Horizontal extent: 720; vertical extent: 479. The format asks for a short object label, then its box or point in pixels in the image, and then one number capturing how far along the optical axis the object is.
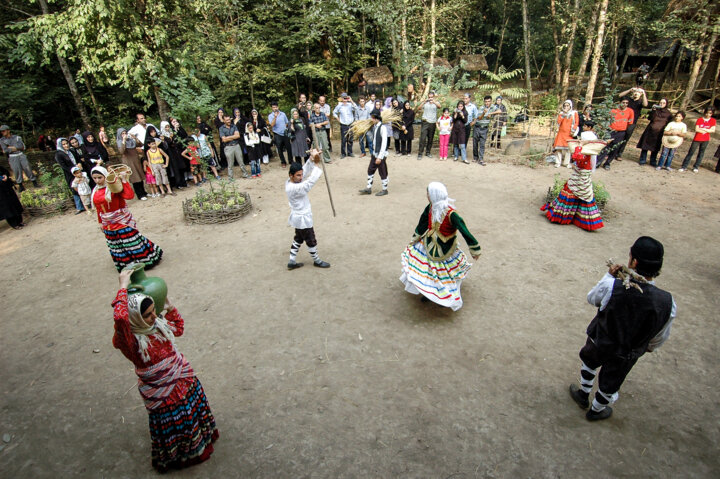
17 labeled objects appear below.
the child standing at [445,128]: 11.18
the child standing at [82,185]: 8.29
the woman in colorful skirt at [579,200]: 6.45
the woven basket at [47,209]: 8.87
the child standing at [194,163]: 9.13
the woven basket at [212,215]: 7.63
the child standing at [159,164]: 8.90
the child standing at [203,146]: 9.77
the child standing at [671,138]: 9.30
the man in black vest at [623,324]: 2.63
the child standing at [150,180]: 9.28
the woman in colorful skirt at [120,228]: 5.44
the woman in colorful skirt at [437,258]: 4.23
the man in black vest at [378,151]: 8.06
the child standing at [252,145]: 10.48
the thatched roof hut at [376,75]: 16.80
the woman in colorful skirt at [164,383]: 2.37
